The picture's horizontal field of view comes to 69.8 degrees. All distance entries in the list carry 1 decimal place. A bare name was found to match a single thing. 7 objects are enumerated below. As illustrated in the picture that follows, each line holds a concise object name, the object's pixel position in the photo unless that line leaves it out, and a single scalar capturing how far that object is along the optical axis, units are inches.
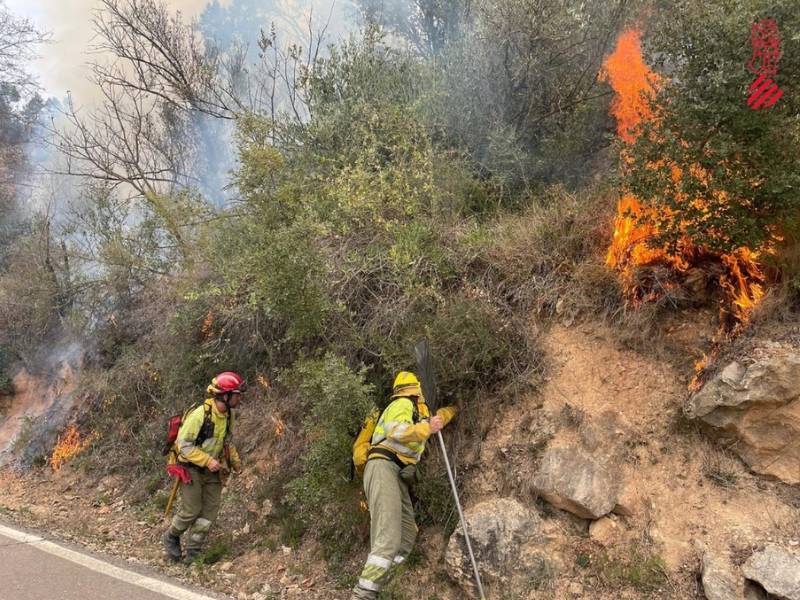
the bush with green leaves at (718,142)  182.5
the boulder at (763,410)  169.5
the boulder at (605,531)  173.5
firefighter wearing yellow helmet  174.9
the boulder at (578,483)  177.3
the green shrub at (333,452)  207.9
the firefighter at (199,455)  224.7
